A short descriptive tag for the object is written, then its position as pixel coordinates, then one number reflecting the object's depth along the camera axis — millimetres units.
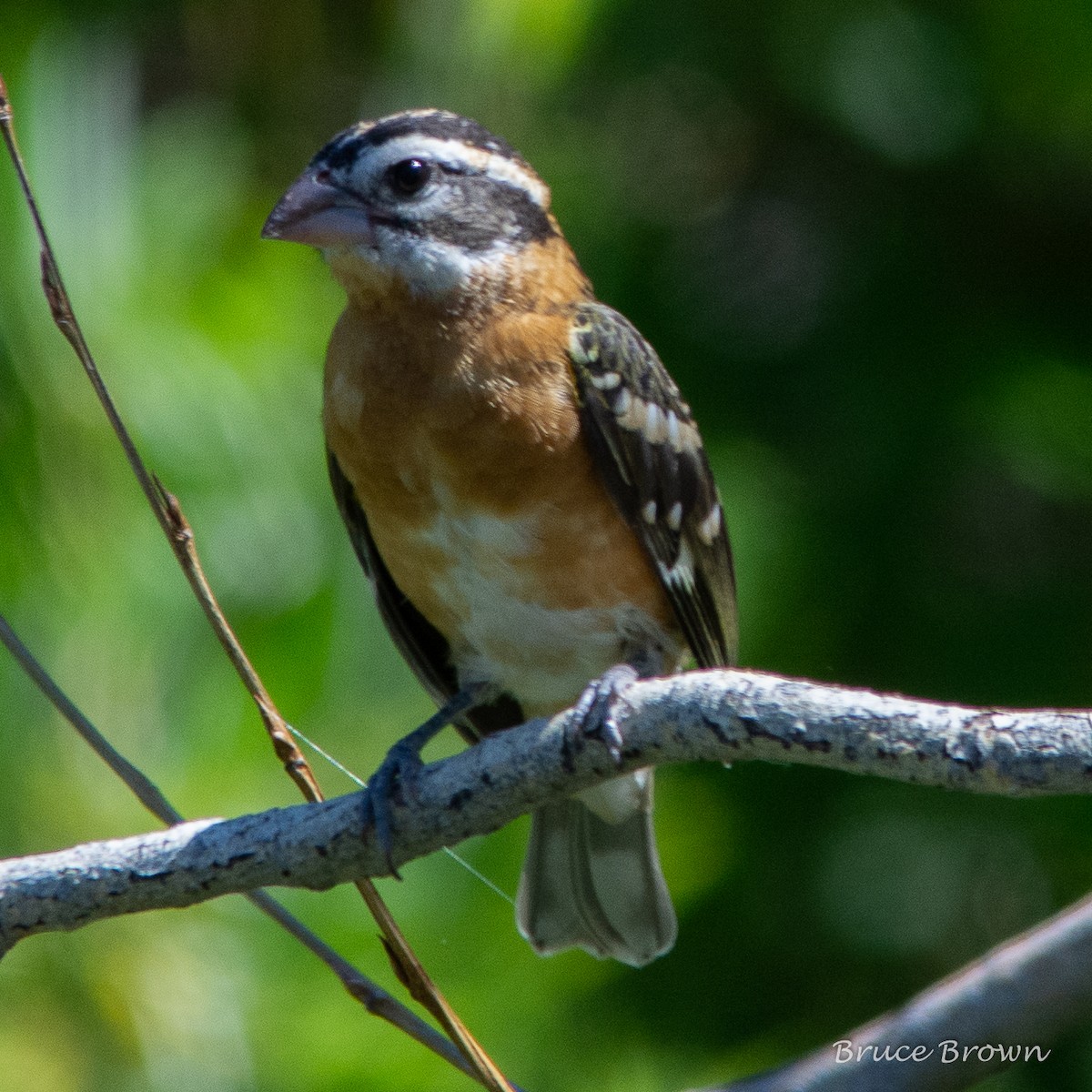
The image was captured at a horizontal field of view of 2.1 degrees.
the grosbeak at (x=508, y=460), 4310
